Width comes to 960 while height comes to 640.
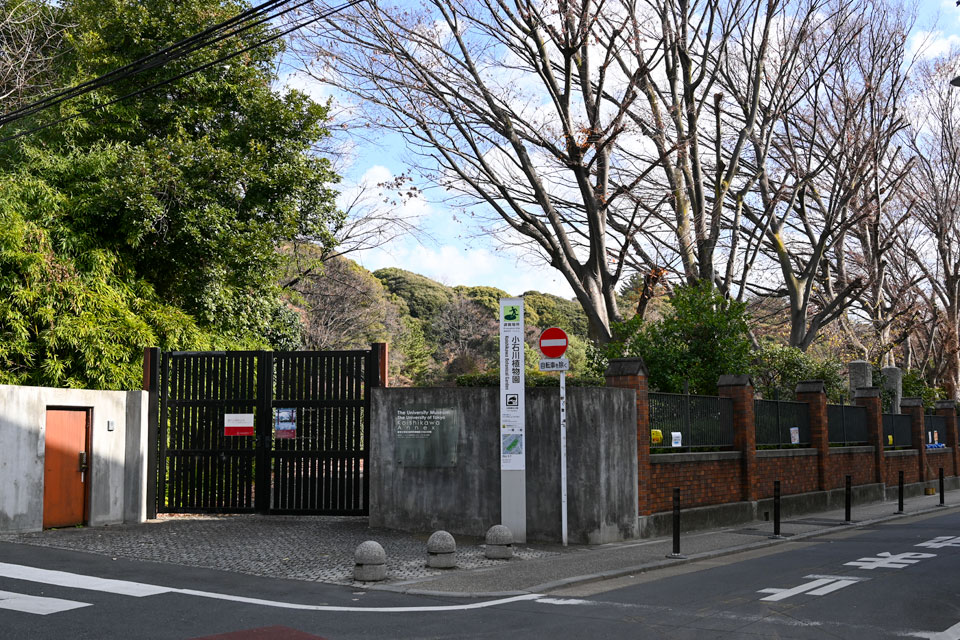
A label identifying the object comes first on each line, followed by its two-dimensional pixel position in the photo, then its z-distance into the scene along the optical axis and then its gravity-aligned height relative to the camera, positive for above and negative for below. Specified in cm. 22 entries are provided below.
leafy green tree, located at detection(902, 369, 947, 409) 3066 +29
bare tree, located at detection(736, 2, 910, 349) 2375 +739
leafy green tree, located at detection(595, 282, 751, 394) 1831 +121
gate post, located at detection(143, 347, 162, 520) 1495 -18
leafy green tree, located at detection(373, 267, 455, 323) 6406 +856
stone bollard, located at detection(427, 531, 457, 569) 1043 -189
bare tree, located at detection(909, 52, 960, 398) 2973 +629
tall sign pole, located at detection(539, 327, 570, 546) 1268 +56
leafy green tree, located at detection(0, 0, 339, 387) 1627 +468
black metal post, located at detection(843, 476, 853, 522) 1731 -221
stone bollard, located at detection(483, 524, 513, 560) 1123 -192
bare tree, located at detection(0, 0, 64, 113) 1650 +784
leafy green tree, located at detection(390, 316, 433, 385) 4809 +268
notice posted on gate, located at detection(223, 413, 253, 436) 1496 -35
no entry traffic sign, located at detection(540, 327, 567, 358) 1275 +86
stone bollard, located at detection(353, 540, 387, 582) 955 -186
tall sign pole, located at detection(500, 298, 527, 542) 1284 -36
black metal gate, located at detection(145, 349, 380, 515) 1455 -53
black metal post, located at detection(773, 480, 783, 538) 1408 -191
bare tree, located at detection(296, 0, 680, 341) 1895 +669
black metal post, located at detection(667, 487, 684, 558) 1185 -179
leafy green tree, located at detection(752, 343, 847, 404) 2342 +78
